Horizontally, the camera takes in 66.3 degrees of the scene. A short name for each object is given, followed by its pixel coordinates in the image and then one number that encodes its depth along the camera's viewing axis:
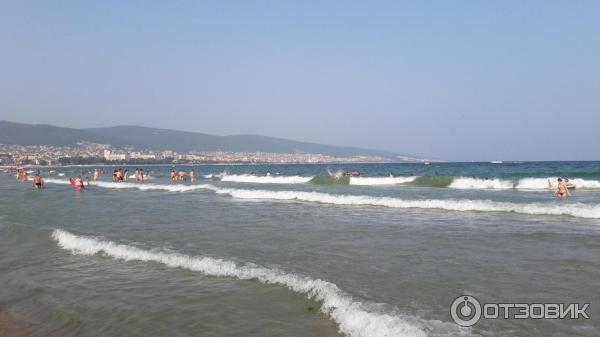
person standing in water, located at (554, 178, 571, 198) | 25.30
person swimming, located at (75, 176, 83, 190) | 37.81
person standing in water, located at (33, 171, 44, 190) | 40.94
